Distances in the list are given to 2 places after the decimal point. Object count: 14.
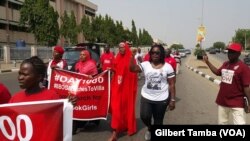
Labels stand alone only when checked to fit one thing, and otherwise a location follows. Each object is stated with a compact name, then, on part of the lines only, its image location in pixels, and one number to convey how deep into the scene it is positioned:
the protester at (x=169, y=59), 5.97
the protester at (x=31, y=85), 1.80
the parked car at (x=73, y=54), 8.02
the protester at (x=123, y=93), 3.81
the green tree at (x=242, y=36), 84.78
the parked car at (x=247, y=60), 18.09
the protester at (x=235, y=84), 2.94
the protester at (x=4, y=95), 1.97
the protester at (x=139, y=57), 10.13
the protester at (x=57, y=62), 3.95
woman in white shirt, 3.24
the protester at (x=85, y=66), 4.03
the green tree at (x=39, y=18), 20.32
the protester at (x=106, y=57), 7.86
